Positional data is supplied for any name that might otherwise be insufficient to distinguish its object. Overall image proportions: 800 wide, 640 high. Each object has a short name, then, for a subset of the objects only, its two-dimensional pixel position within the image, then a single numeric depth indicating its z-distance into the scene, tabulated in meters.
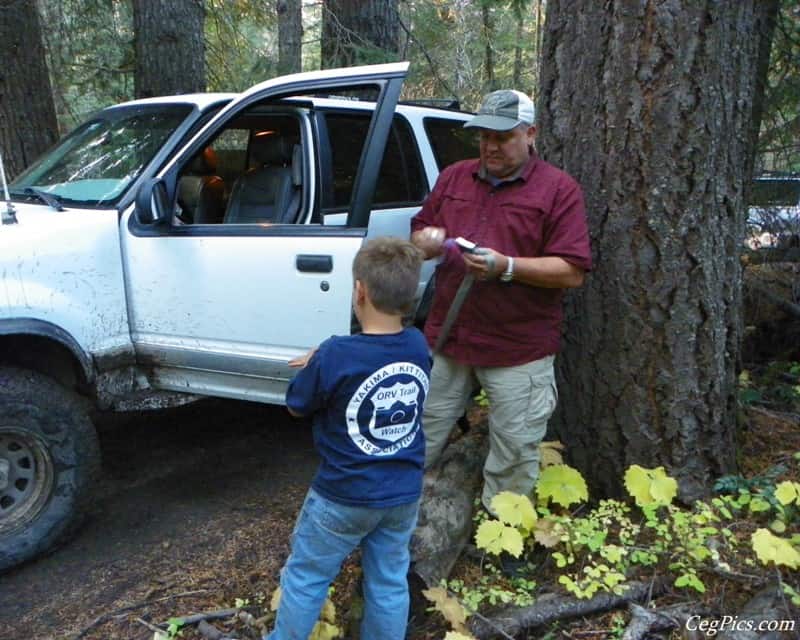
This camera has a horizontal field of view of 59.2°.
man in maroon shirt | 2.77
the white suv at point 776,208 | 4.86
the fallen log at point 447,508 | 2.91
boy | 2.23
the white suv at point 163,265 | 3.34
